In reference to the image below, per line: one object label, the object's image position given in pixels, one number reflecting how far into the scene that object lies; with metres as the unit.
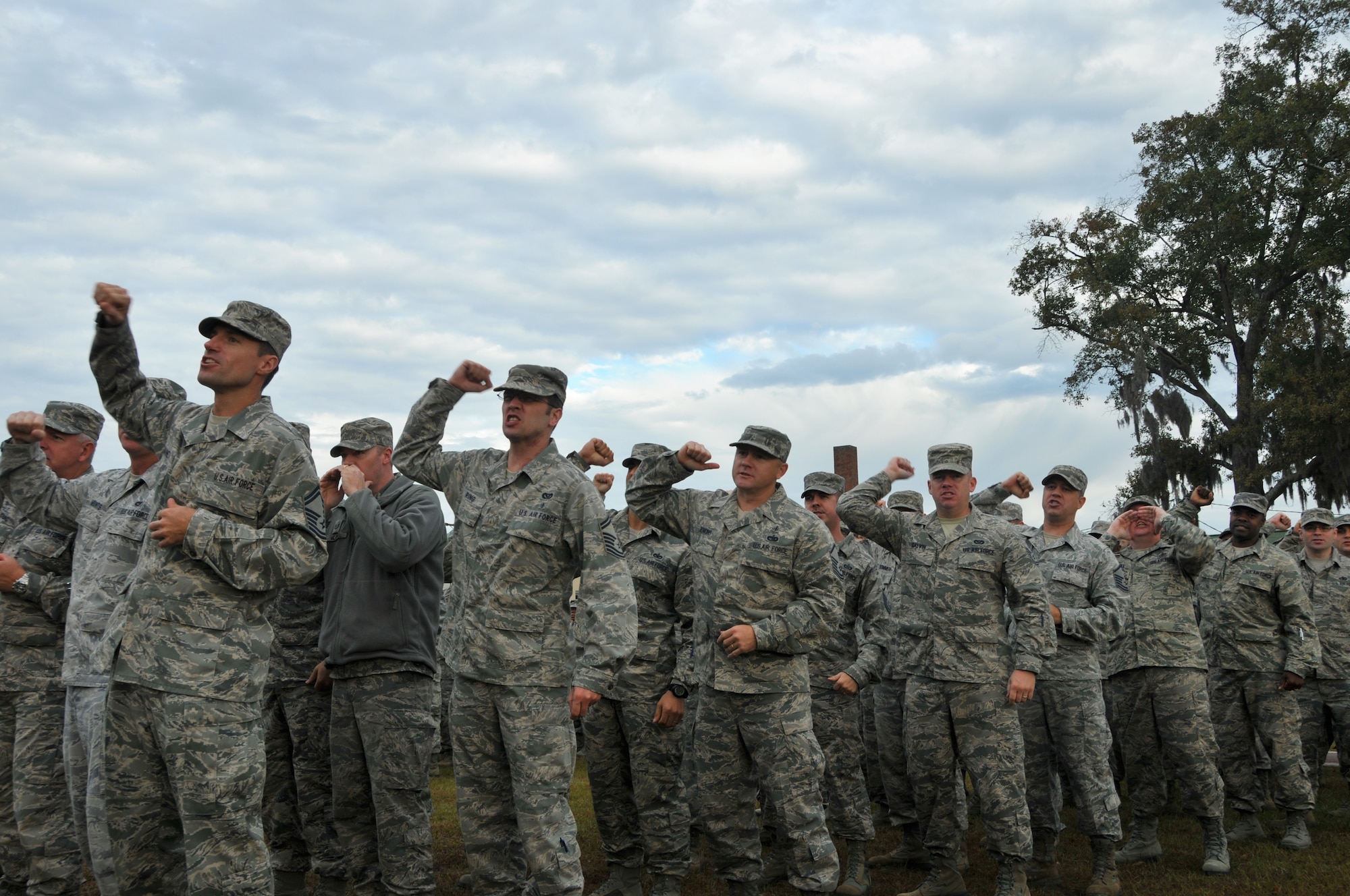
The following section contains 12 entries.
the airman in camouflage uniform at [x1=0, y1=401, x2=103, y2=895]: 5.57
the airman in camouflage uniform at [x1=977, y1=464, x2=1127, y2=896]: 6.88
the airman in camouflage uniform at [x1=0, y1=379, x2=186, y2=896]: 5.00
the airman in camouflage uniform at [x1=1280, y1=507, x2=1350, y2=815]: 9.80
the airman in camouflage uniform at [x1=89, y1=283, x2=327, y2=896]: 3.88
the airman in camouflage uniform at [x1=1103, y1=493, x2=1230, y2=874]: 7.58
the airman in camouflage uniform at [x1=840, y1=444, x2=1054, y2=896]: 6.27
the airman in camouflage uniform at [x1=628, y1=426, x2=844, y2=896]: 5.48
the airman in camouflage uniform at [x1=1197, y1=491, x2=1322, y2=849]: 8.56
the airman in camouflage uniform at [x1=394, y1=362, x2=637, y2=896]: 4.72
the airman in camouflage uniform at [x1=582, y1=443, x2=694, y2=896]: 6.43
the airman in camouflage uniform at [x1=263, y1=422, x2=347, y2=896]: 6.08
